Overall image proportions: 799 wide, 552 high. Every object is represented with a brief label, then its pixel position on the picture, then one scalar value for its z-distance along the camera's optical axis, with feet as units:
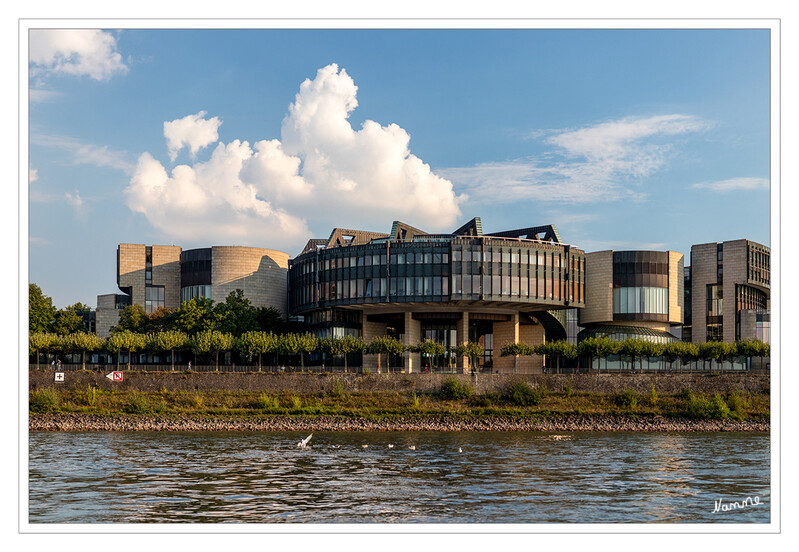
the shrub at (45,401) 310.24
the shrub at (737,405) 318.28
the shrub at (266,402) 327.88
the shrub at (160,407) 317.77
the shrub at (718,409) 314.96
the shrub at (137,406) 317.83
